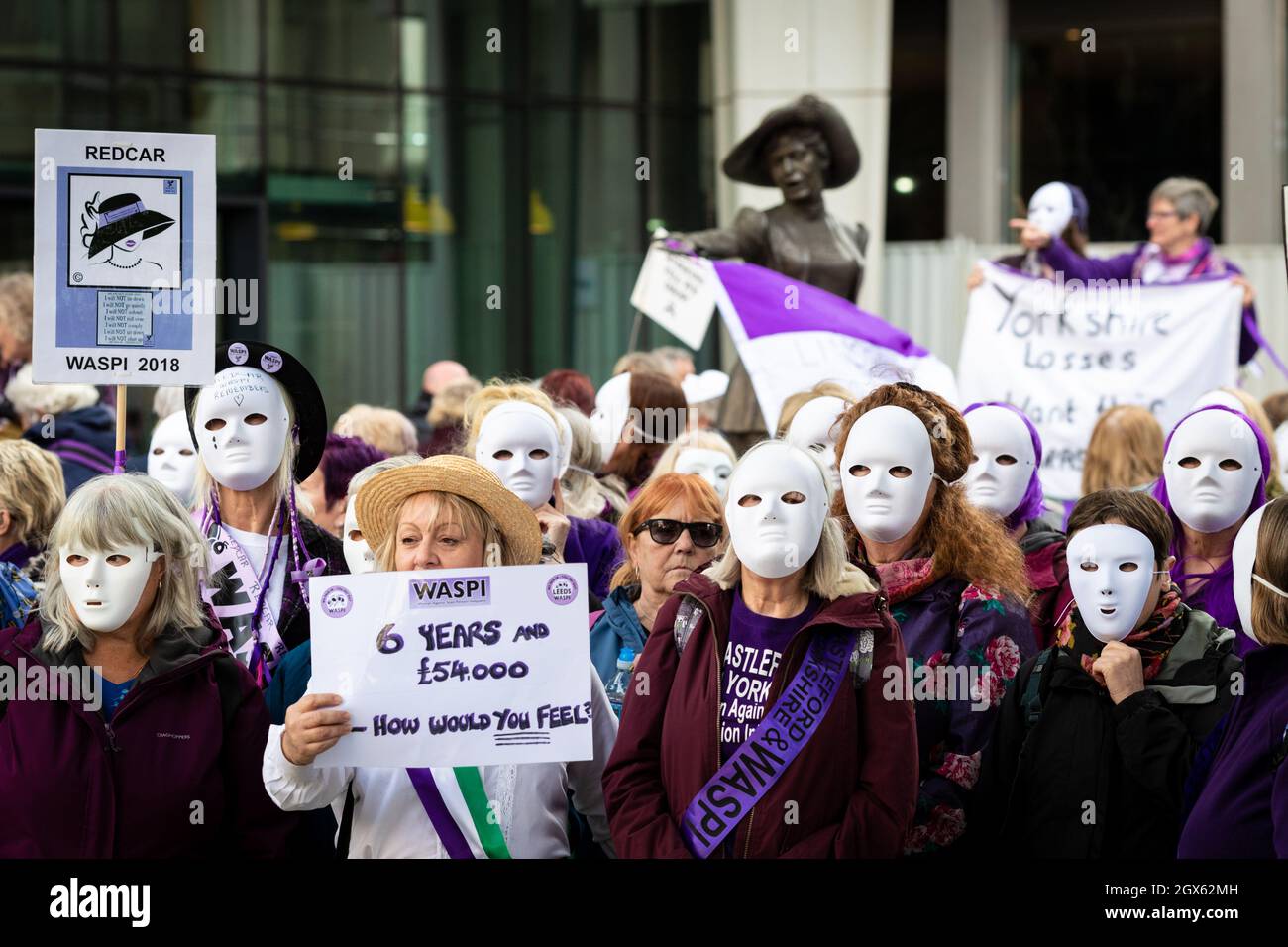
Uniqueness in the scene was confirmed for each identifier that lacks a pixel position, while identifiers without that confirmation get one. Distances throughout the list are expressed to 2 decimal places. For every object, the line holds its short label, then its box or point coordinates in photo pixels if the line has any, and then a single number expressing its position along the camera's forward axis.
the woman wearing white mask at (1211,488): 5.13
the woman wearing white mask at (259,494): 4.73
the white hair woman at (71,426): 6.94
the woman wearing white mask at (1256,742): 3.91
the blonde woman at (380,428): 6.96
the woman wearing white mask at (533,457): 5.48
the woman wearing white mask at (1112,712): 4.16
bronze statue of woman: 9.25
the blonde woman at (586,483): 6.26
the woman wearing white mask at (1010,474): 5.44
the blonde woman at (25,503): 5.38
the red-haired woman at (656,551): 4.83
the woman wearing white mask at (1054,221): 9.48
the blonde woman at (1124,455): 6.72
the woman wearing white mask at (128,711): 3.91
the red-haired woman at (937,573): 4.34
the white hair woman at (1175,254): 9.75
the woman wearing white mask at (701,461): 6.25
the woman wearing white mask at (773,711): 3.88
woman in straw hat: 3.85
